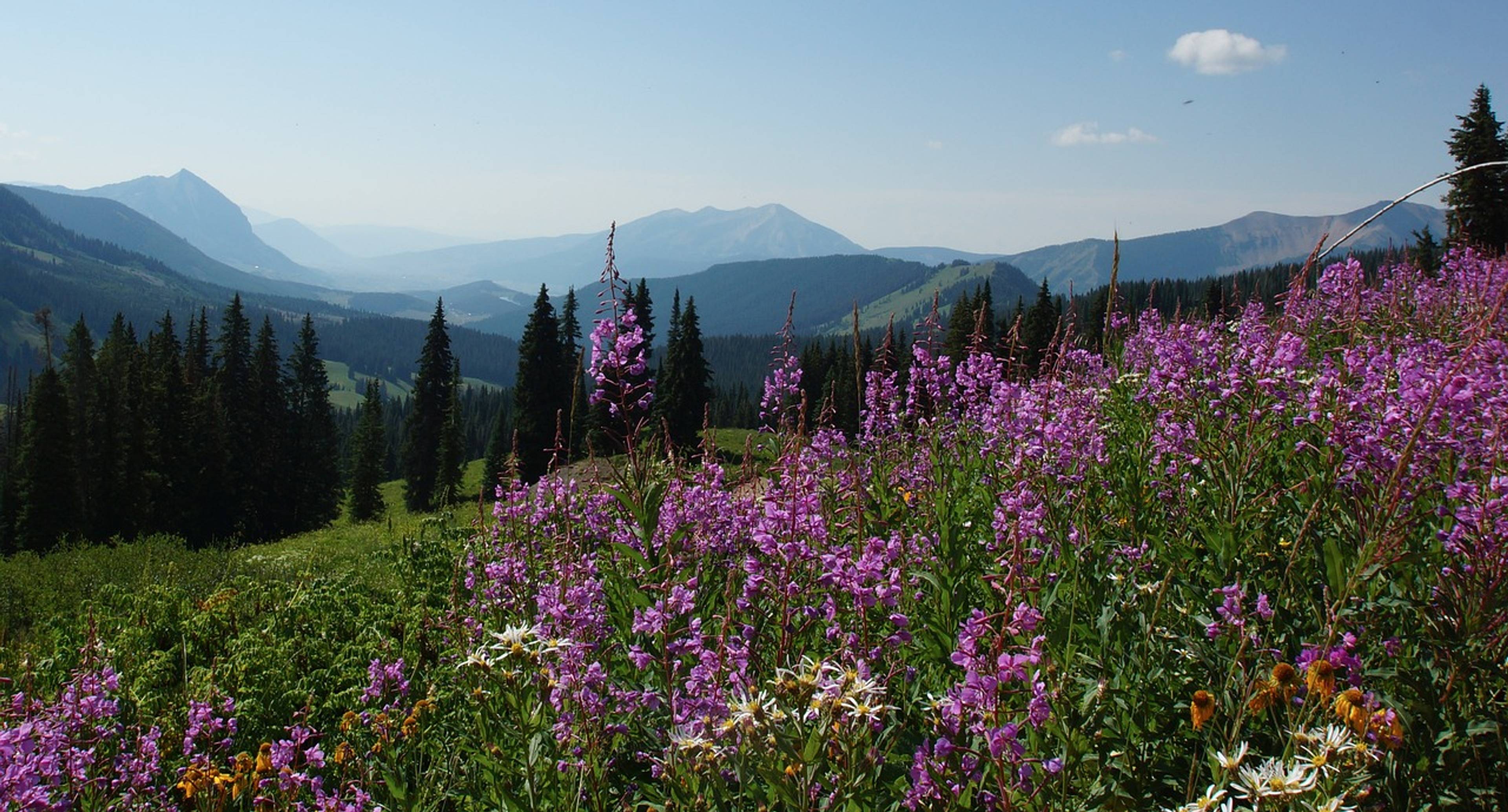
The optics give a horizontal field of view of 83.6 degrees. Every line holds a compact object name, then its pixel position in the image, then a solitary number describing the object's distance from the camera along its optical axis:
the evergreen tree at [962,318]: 47.69
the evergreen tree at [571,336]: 56.06
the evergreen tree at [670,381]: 56.47
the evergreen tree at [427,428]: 64.50
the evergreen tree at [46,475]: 48.62
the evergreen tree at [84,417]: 52.12
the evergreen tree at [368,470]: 67.25
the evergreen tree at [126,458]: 51.06
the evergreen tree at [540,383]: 55.78
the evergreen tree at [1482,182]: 32.91
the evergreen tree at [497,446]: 55.09
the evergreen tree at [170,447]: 52.41
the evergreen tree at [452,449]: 60.03
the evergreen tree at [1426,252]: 25.19
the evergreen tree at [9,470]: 51.62
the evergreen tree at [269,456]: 59.47
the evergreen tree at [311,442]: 64.75
